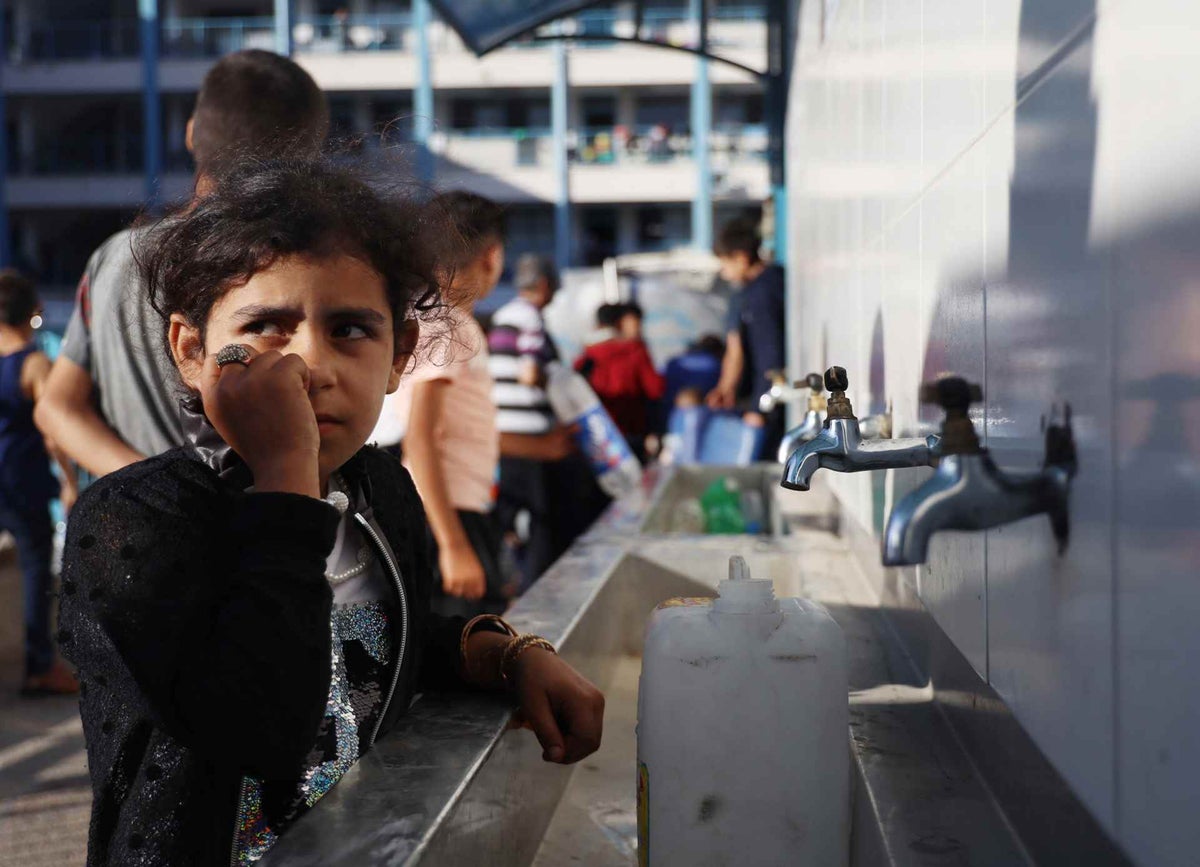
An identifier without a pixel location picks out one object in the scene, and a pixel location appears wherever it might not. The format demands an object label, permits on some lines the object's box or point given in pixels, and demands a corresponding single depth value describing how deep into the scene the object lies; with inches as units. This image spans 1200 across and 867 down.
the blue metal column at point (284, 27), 882.8
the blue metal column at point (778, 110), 208.5
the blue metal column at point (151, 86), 932.0
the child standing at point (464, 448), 108.3
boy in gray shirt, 81.1
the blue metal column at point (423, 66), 946.1
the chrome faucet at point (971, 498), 28.8
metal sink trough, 36.9
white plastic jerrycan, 36.4
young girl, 38.0
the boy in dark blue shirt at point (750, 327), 197.0
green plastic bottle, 138.9
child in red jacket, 271.4
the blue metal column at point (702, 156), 913.5
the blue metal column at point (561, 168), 957.2
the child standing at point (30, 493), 170.1
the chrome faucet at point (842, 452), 36.9
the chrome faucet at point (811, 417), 64.4
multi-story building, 967.0
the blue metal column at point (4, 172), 852.0
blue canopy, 205.9
